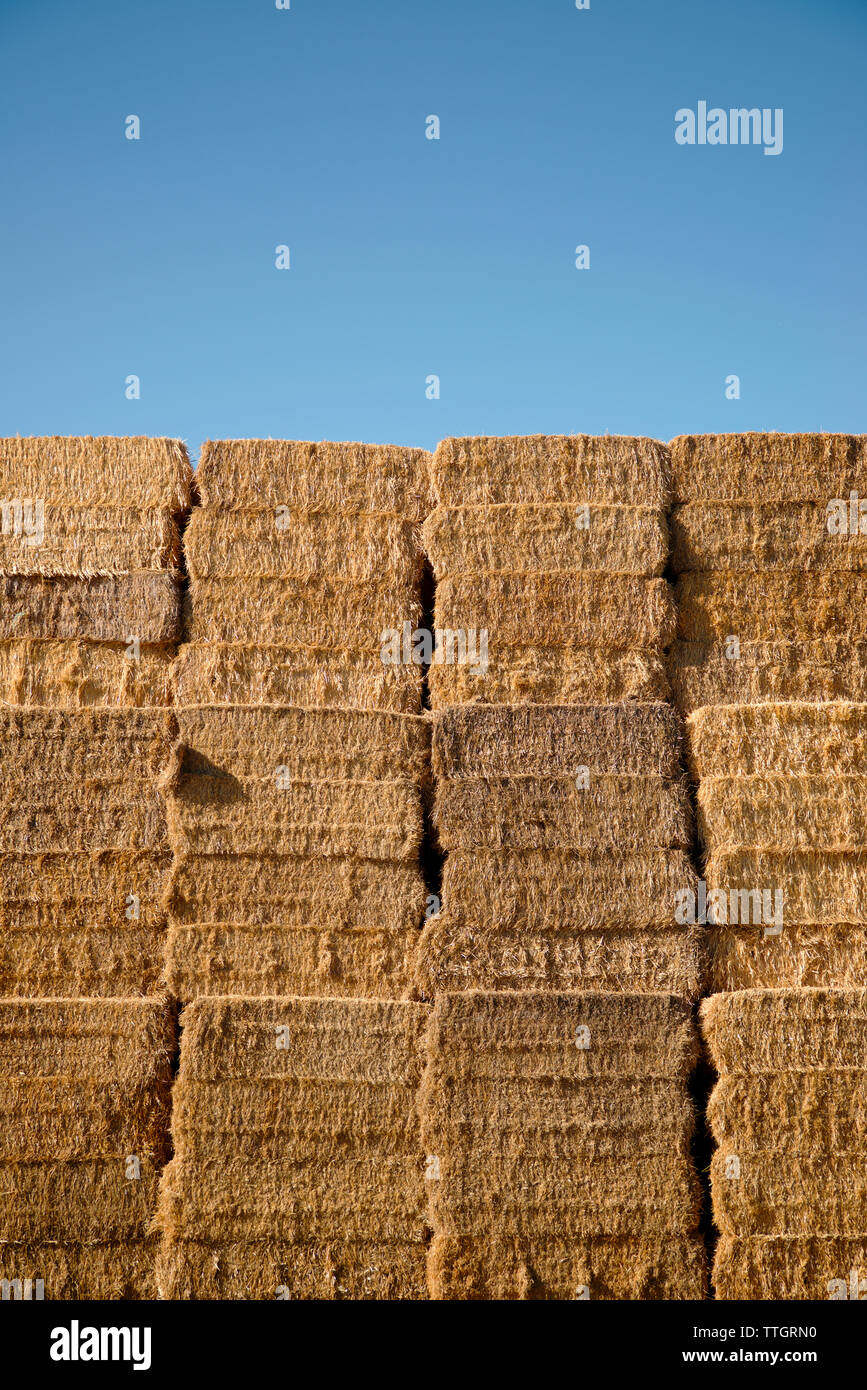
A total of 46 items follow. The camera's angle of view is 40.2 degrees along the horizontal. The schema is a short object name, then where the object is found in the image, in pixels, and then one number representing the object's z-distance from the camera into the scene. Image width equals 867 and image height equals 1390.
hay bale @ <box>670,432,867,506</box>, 6.74
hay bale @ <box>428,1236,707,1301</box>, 5.62
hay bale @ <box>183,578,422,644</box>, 6.64
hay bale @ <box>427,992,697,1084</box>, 5.84
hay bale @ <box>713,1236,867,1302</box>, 5.63
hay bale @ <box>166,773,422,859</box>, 6.18
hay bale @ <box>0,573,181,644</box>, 6.65
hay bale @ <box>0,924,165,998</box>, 6.11
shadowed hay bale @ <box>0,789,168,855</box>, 6.21
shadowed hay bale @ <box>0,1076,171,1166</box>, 5.84
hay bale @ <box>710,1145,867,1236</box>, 5.64
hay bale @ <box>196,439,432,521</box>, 6.79
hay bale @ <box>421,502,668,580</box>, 6.65
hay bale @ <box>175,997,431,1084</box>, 5.89
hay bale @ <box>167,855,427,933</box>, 6.12
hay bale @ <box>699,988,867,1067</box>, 5.82
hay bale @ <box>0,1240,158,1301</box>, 5.74
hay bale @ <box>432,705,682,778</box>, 6.28
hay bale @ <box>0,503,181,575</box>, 6.73
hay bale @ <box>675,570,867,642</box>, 6.61
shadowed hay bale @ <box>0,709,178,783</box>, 6.29
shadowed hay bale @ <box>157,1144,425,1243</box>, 5.73
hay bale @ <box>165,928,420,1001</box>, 6.07
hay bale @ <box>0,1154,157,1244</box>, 5.78
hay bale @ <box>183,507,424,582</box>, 6.71
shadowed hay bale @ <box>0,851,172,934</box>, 6.16
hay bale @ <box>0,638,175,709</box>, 6.62
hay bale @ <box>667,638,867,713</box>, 6.57
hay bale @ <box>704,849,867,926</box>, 6.09
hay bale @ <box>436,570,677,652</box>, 6.57
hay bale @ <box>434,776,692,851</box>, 6.19
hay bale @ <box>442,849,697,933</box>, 6.09
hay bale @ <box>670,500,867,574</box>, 6.67
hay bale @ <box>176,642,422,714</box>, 6.57
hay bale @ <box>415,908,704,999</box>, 6.04
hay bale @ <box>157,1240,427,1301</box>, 5.69
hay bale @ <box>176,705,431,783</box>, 6.30
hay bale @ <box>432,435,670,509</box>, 6.77
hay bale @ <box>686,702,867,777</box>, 6.26
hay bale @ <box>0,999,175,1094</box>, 5.92
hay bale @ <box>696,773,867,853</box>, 6.16
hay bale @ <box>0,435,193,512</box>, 6.82
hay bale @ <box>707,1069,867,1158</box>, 5.73
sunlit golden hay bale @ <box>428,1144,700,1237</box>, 5.67
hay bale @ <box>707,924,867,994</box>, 6.05
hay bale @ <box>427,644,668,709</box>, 6.54
